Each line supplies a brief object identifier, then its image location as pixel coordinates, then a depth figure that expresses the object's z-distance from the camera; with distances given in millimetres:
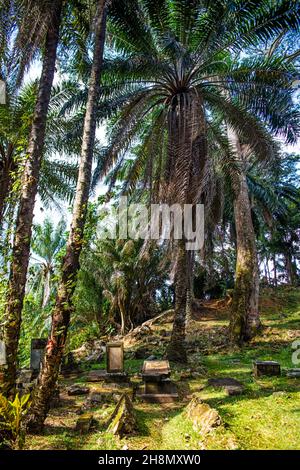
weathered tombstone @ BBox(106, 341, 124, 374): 7711
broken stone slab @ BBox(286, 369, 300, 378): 6941
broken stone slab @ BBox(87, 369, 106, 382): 7875
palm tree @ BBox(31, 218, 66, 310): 20688
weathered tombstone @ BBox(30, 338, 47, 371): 8133
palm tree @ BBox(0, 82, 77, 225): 9352
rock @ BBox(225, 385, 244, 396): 6004
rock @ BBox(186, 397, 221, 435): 4176
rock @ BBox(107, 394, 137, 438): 4364
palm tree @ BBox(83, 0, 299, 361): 8172
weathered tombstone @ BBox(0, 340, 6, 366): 4383
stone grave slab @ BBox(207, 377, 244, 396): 6031
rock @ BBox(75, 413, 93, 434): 4582
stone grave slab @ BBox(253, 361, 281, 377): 7289
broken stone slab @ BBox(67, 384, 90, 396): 6679
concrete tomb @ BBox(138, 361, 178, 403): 6082
